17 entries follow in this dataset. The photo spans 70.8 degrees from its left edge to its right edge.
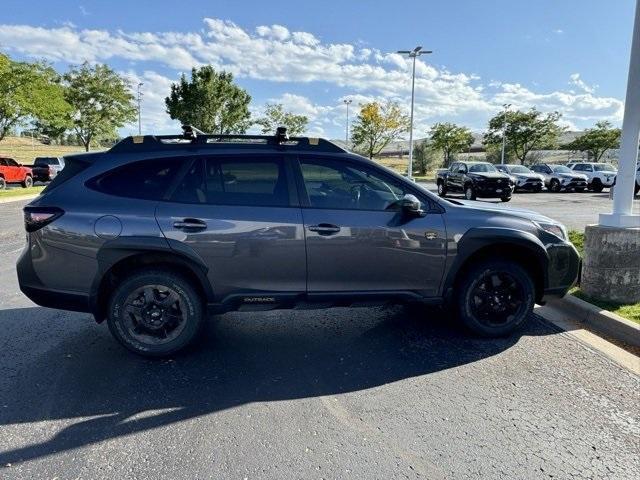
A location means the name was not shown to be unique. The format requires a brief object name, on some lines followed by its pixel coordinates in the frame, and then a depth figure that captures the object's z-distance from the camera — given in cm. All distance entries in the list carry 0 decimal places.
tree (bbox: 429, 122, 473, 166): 4775
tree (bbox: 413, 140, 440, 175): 4975
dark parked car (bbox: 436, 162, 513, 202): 1922
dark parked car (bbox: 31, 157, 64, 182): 2677
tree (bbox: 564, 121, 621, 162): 4884
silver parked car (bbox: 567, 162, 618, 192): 2602
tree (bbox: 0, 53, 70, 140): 2386
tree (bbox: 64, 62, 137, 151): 3644
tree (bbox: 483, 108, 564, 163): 4478
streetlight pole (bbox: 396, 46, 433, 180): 3006
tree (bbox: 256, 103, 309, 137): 4806
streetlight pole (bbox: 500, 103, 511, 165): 4474
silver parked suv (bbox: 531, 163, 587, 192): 2545
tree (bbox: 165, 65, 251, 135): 3550
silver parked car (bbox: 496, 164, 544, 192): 2495
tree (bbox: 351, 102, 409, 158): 4647
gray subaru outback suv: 361
